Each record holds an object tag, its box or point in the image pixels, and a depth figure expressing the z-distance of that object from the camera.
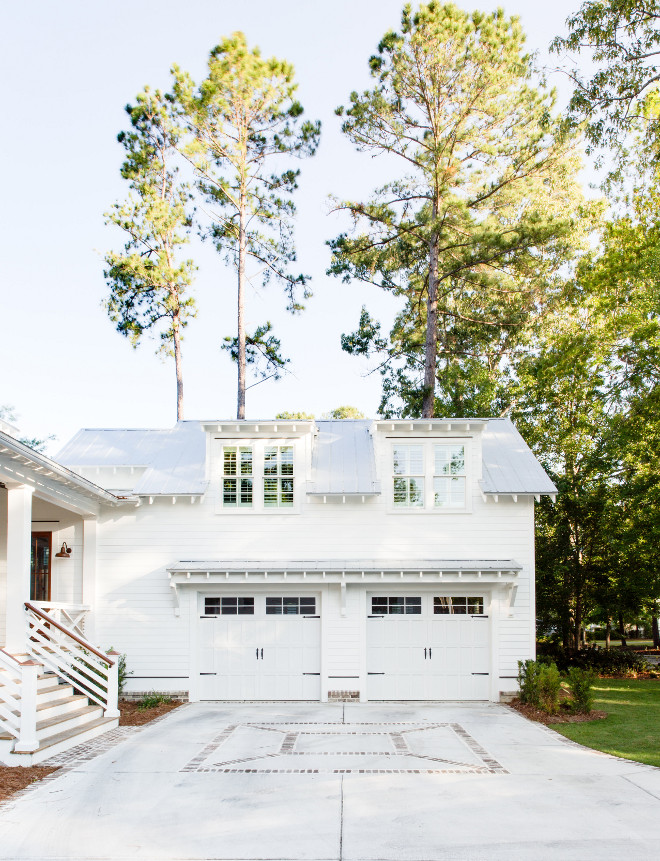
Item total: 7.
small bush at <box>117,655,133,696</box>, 14.07
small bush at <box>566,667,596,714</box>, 12.76
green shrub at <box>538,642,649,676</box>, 20.38
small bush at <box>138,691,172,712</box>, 13.66
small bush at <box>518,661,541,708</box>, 13.27
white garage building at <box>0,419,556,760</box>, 14.47
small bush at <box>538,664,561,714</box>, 12.92
